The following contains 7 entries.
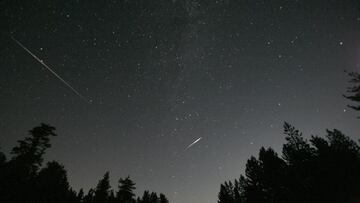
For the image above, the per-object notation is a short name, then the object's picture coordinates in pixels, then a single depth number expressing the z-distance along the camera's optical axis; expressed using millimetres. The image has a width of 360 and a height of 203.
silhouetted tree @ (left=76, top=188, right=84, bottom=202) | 46259
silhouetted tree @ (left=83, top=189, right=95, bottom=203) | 44453
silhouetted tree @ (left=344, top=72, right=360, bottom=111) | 15412
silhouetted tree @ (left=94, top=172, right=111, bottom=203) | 43250
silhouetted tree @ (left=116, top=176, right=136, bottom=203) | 43219
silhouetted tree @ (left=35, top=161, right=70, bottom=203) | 23192
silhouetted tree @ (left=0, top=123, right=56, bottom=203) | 20156
